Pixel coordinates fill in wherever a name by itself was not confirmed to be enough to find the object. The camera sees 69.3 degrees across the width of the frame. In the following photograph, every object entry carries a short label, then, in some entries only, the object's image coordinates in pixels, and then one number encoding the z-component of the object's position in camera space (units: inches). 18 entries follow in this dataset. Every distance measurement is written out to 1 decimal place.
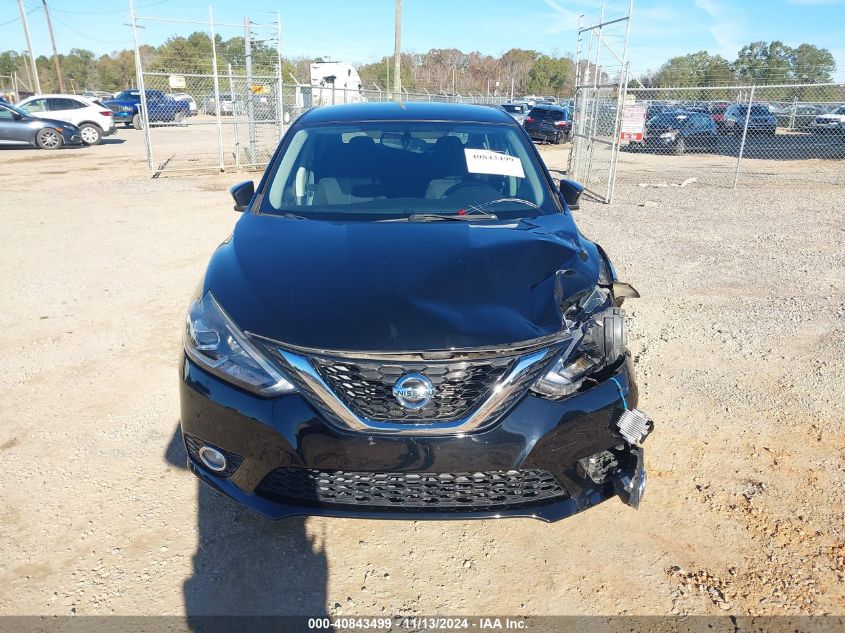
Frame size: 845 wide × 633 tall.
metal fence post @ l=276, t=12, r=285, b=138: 558.6
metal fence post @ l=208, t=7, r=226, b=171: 525.7
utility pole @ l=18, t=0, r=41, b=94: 1521.3
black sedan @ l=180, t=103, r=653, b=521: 81.3
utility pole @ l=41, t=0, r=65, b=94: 1630.7
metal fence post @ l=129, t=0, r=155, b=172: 482.2
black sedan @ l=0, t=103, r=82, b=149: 733.9
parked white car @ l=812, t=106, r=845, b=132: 885.1
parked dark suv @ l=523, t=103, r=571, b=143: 957.2
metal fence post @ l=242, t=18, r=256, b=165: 557.3
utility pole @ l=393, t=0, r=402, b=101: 1013.2
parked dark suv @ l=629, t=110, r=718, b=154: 853.8
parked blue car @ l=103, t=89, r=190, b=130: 1089.4
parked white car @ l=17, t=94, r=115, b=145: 791.7
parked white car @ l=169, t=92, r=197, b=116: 1116.3
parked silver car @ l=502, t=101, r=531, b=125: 1083.7
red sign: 414.6
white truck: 1508.4
